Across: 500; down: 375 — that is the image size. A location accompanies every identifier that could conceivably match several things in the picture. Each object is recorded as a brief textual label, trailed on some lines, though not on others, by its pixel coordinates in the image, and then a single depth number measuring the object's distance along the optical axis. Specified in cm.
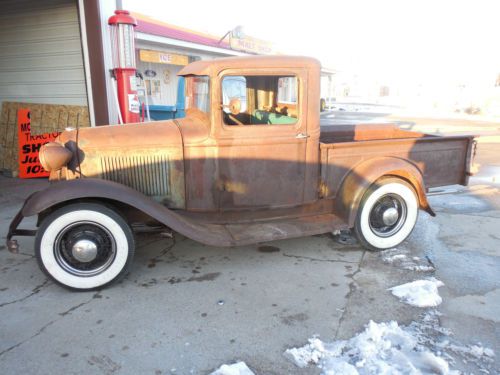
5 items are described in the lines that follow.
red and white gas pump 570
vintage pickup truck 306
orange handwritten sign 684
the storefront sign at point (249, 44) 1612
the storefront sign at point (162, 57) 1218
